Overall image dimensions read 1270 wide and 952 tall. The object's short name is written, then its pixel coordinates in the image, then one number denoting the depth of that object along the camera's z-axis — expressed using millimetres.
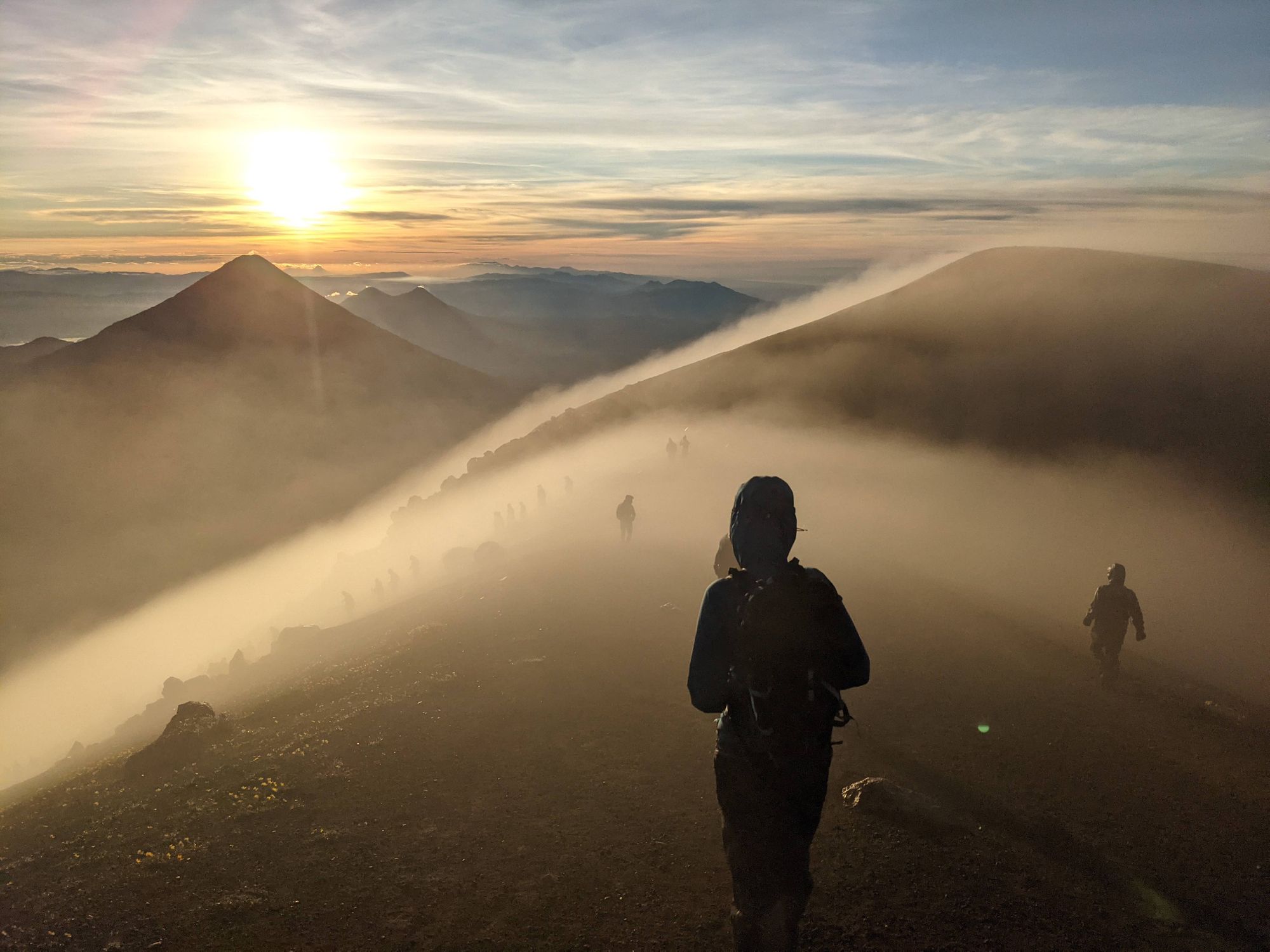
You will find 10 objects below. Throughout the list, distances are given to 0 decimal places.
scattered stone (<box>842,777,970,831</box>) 9945
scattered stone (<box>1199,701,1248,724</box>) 14172
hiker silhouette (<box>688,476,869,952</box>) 4309
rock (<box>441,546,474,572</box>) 34312
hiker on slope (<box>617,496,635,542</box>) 28375
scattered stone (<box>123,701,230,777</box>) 13523
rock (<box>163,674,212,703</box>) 25297
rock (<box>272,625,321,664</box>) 27688
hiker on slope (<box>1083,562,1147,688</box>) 15344
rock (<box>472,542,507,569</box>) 31844
